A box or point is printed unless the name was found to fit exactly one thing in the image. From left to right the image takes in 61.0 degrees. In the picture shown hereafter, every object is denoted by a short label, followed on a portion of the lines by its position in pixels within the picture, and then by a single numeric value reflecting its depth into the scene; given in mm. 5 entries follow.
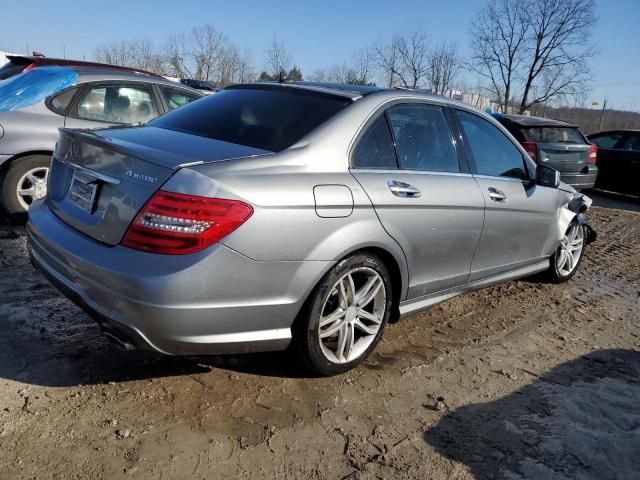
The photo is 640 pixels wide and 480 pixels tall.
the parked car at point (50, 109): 5105
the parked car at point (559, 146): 9242
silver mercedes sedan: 2385
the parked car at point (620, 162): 10969
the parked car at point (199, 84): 26812
